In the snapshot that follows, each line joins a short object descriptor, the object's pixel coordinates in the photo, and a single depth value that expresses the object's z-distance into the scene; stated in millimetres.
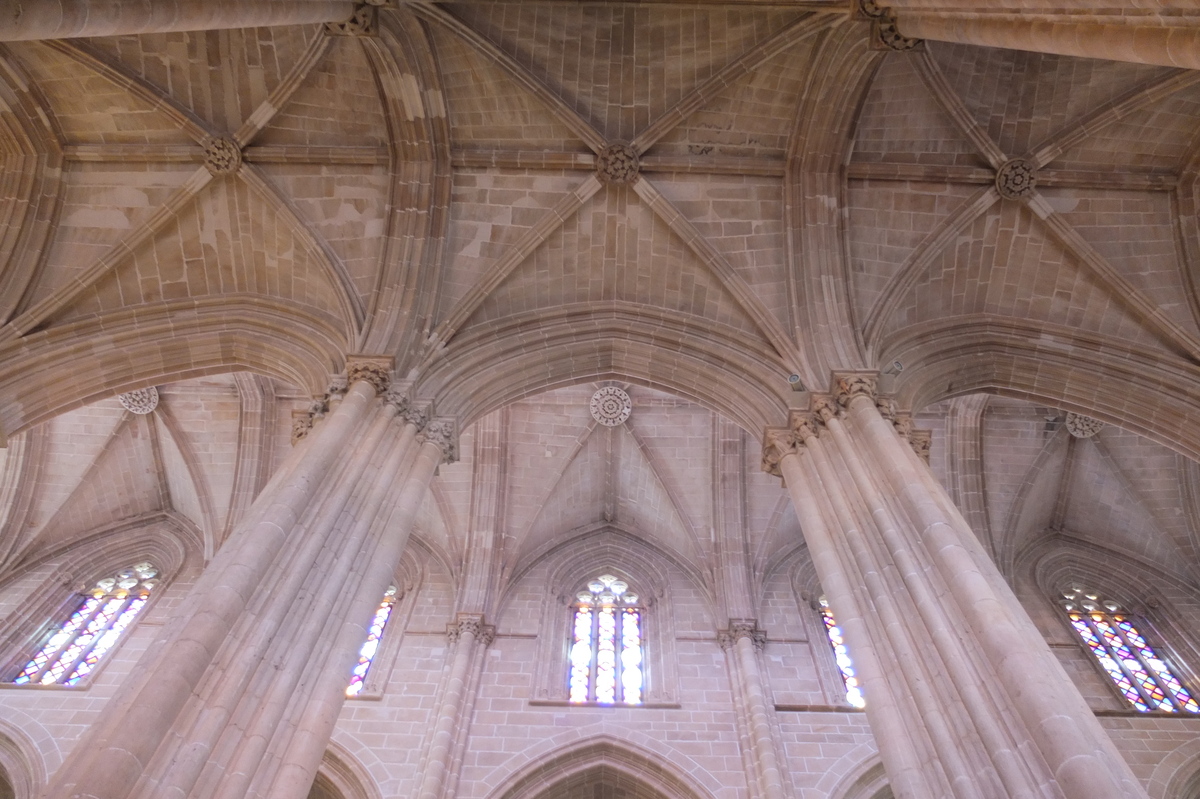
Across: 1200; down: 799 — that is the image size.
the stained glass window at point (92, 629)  12477
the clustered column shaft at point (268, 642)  5086
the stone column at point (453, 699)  10531
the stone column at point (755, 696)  10695
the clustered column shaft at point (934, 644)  5176
